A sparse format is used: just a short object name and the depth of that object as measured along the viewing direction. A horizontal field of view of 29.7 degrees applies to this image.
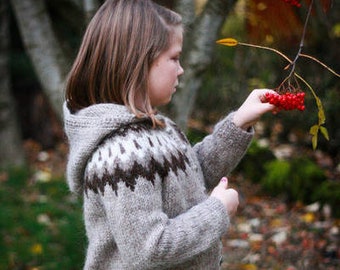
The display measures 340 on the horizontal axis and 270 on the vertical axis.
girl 1.76
